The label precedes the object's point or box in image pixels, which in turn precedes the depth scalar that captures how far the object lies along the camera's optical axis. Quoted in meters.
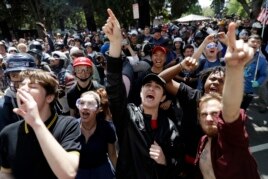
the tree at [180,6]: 21.73
